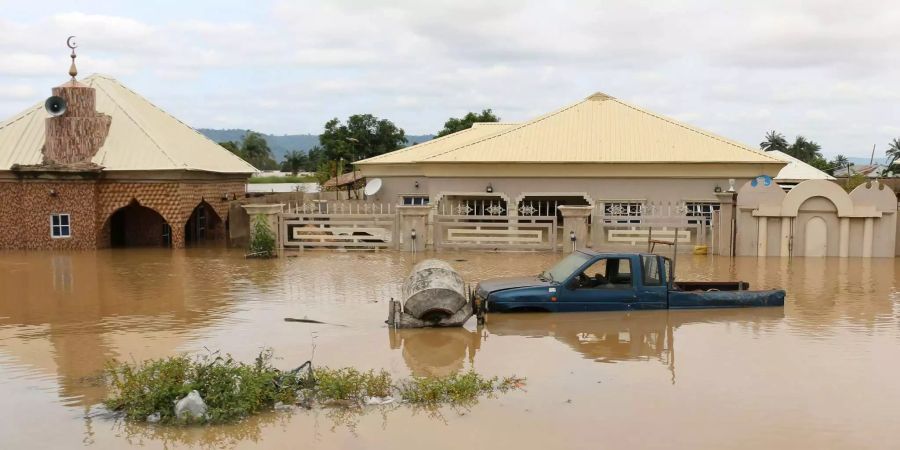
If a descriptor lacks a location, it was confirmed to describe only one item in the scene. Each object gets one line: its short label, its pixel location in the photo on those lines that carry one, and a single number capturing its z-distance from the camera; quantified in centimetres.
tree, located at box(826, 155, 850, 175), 8992
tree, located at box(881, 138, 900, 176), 7646
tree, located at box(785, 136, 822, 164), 8362
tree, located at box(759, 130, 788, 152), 8625
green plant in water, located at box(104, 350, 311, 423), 816
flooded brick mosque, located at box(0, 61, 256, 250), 2381
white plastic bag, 803
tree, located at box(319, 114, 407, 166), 6562
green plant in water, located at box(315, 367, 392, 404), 859
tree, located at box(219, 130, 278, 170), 10231
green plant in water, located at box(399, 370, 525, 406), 865
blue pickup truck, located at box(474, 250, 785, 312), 1290
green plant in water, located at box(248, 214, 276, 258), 2184
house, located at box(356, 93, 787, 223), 2612
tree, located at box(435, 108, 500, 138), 5788
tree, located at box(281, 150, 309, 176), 11226
